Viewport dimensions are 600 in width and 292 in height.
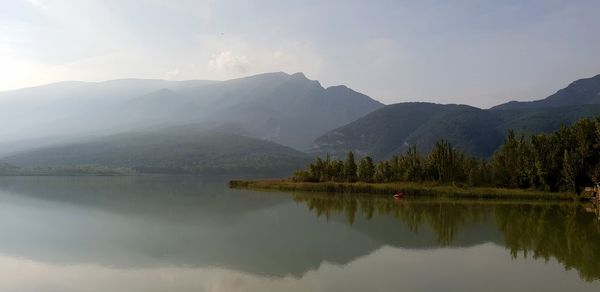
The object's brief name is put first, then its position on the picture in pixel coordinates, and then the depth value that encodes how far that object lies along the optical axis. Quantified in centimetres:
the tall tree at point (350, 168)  9666
